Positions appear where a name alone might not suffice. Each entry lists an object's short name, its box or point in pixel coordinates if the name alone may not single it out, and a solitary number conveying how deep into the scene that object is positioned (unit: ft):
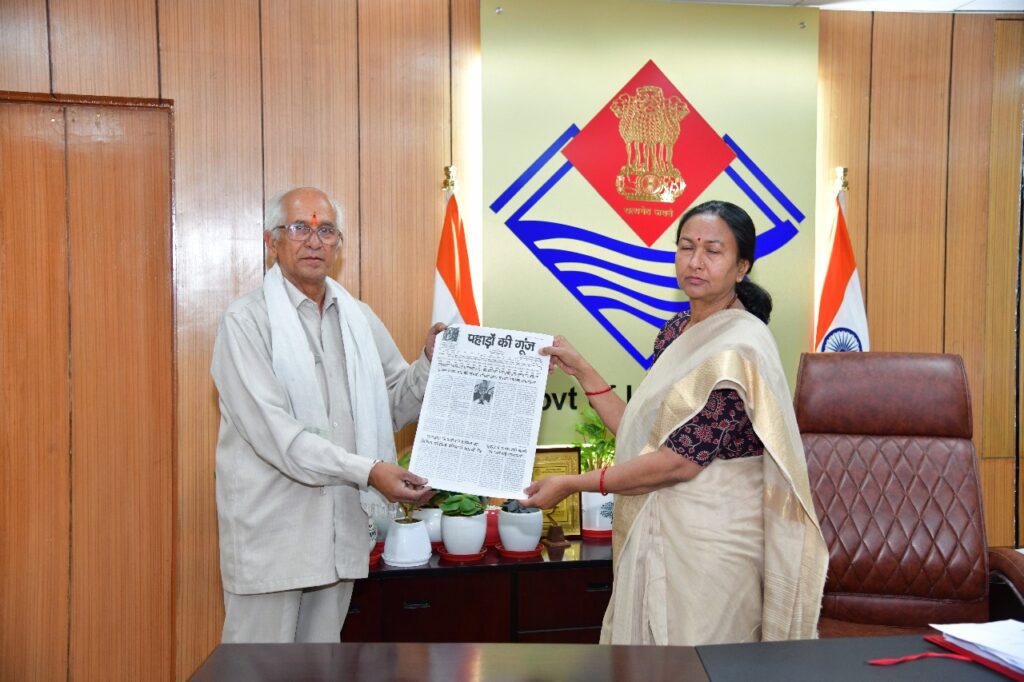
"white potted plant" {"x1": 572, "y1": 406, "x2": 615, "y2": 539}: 10.12
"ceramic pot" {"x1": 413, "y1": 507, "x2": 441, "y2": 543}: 9.63
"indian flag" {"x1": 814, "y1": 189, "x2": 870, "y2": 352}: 11.07
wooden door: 10.09
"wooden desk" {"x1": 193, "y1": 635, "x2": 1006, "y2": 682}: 4.17
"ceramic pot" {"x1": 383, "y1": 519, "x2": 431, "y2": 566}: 9.05
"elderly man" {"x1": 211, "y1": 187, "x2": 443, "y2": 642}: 7.31
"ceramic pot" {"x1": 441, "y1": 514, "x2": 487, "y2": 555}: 9.25
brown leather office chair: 8.49
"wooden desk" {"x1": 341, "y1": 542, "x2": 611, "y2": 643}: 9.08
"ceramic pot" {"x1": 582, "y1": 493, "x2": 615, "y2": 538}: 10.10
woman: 6.26
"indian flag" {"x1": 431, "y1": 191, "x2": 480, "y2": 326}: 10.29
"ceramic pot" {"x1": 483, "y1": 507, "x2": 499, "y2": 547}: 9.87
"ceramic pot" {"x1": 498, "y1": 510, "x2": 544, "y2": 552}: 9.39
